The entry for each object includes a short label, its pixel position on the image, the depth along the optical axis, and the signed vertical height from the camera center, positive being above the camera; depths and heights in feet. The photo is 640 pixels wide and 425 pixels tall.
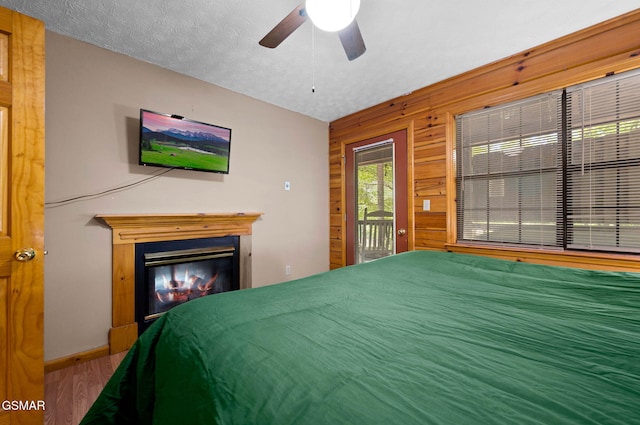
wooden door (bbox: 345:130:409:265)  10.46 +1.06
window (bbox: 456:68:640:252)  6.52 +1.20
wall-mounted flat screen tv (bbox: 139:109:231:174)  7.73 +2.16
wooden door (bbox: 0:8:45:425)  4.59 -0.08
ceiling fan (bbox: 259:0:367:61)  4.38 +3.39
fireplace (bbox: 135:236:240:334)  7.88 -1.89
